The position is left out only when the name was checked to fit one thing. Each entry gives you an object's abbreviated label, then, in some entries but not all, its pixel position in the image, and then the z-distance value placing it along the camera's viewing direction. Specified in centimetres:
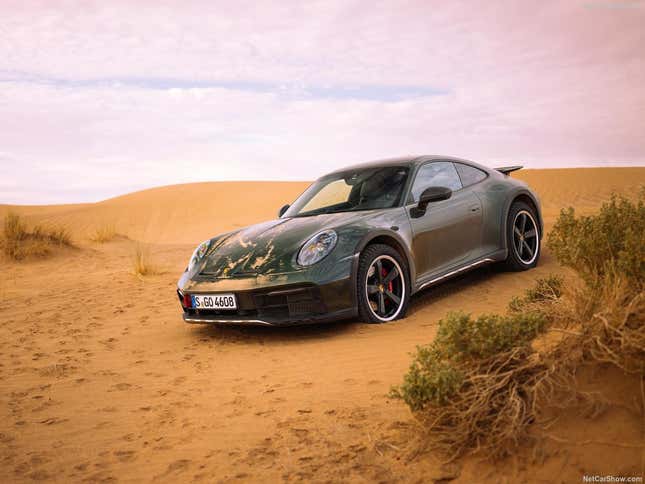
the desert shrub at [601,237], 367
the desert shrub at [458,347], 270
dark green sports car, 502
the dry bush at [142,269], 1023
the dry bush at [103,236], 1561
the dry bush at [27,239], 1230
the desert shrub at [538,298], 383
